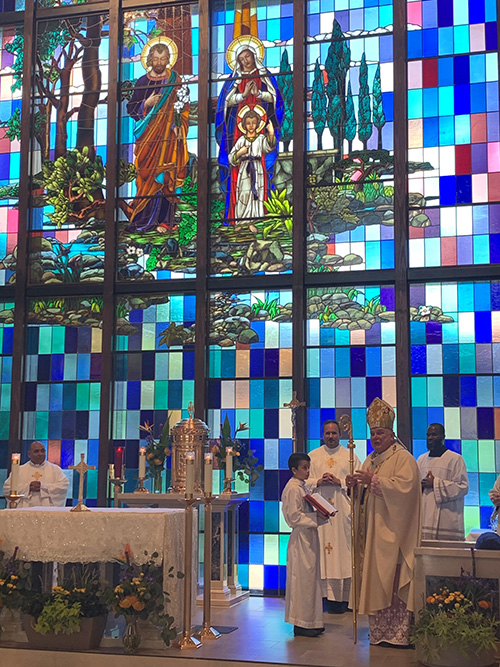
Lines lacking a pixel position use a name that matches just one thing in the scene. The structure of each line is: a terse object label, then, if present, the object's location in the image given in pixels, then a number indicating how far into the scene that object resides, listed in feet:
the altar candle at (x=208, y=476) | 23.89
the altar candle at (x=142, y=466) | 32.22
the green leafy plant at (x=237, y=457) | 34.06
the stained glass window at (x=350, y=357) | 35.17
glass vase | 22.61
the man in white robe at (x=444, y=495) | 29.81
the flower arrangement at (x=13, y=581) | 23.12
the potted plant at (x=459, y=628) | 20.80
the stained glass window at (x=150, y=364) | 37.01
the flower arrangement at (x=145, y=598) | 22.40
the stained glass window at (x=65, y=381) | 37.58
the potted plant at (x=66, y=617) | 22.53
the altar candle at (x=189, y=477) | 23.21
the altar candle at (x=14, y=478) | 24.36
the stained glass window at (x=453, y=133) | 35.50
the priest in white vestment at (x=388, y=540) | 23.21
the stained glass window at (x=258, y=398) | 35.04
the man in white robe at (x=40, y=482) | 32.68
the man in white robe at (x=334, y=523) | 30.07
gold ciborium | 33.17
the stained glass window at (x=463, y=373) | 33.68
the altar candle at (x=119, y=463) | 32.81
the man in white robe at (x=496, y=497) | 27.61
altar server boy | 24.91
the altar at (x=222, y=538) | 31.42
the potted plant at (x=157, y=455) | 33.99
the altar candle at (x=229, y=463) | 31.50
